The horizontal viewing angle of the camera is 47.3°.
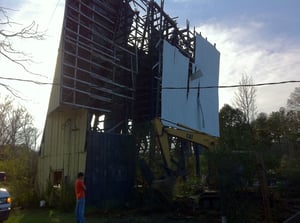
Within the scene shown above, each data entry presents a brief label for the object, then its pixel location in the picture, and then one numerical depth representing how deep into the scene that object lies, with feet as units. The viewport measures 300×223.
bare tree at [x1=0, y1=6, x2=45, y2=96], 28.44
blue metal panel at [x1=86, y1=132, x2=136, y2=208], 57.52
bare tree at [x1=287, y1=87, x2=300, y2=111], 157.38
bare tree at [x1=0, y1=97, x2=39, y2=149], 108.86
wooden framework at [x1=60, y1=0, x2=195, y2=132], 59.98
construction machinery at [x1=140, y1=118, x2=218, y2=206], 50.90
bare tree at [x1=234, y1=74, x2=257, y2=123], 147.95
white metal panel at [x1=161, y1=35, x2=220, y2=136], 73.67
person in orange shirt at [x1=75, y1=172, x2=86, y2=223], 36.06
